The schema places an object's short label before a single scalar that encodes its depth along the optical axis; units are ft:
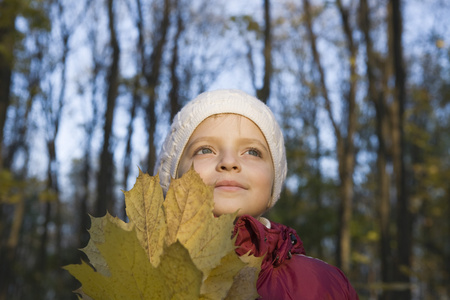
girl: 4.13
